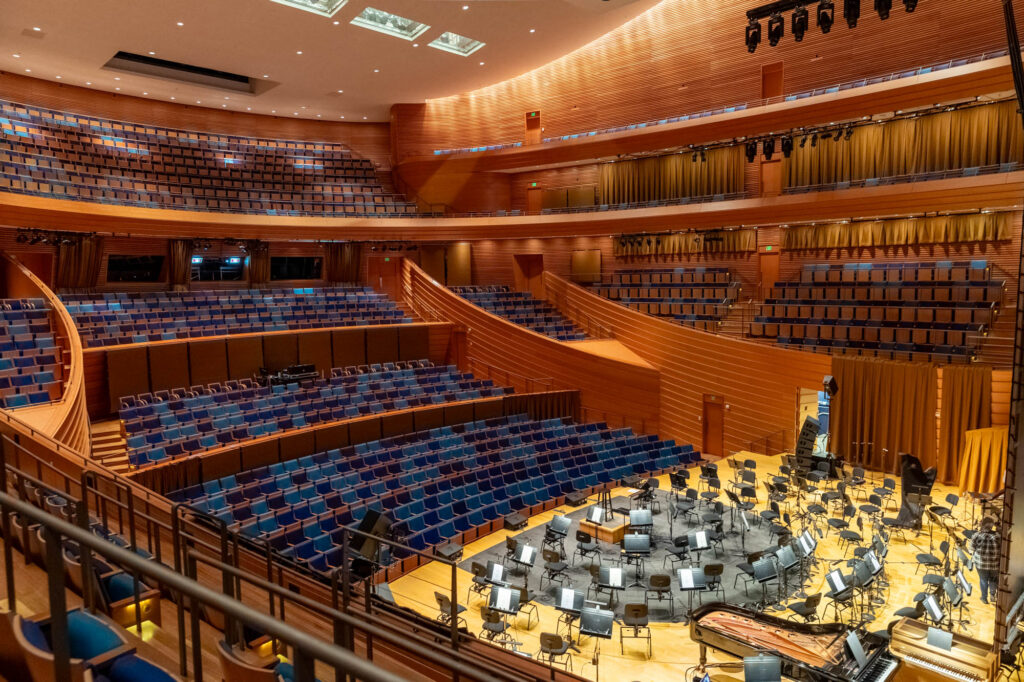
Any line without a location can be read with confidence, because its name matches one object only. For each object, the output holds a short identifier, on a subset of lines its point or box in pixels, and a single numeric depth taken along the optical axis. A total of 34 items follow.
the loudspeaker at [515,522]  9.18
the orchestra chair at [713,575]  7.32
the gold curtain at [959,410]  11.18
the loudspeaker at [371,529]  7.02
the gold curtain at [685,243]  16.88
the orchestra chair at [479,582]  7.11
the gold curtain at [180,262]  17.34
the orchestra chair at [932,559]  7.79
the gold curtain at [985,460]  10.80
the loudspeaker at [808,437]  12.44
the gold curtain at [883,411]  11.88
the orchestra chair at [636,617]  6.49
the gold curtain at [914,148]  12.83
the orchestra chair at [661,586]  7.24
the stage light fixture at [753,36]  10.72
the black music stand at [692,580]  7.02
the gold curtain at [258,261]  18.91
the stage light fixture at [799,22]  10.06
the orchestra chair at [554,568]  7.76
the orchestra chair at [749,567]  7.61
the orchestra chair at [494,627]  6.47
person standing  7.50
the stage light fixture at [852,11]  9.23
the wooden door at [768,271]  16.45
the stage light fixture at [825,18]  9.89
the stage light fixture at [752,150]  14.08
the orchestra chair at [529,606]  7.12
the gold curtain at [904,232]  13.17
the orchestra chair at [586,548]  8.63
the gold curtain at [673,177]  17.02
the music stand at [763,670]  5.13
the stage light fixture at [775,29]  10.20
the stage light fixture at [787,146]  13.67
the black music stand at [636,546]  8.17
